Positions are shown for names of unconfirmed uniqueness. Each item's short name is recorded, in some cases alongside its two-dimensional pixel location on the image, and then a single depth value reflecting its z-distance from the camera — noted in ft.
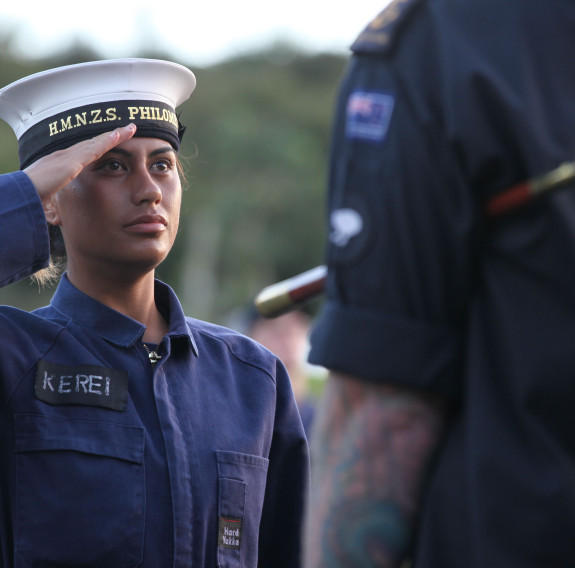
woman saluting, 16.07
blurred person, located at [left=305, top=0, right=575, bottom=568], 13.78
